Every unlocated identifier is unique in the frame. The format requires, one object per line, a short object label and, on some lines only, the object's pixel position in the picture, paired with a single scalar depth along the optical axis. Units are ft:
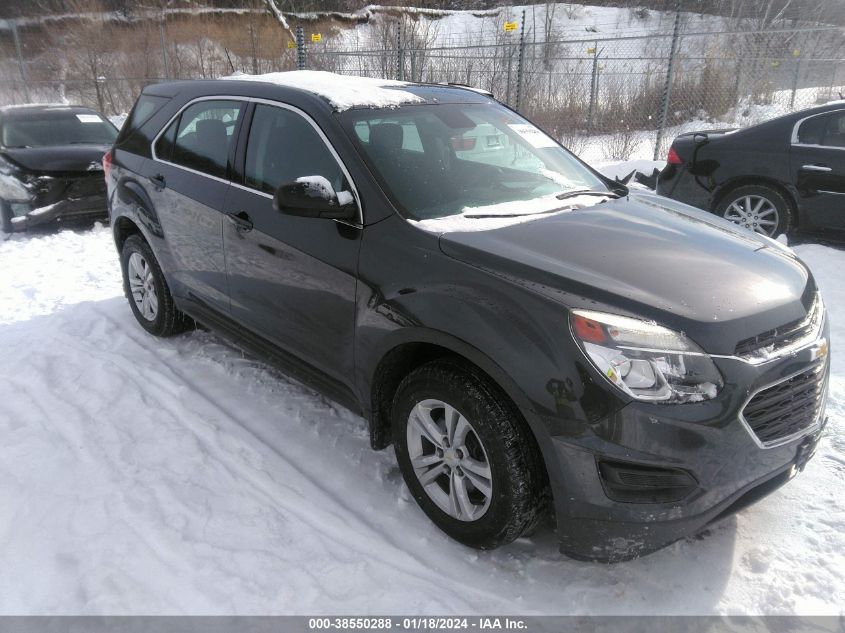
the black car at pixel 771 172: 19.79
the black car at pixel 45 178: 24.47
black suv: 6.75
